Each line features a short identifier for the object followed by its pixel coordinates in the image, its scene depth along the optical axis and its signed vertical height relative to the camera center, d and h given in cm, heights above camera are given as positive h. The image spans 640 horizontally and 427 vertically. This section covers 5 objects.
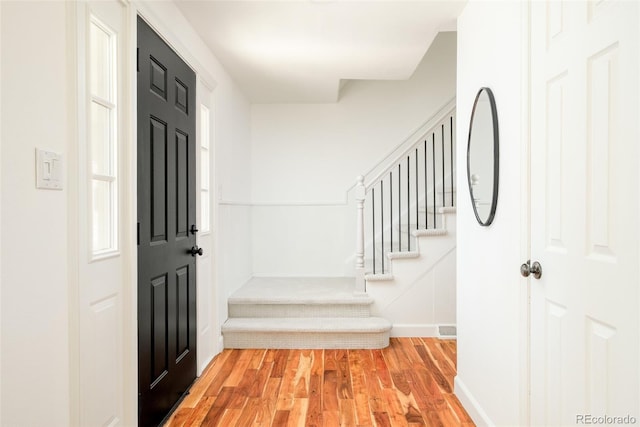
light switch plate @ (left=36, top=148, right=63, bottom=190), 136 +13
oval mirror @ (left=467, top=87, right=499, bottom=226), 208 +29
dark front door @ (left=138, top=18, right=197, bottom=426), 214 -11
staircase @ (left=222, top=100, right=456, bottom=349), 364 -92
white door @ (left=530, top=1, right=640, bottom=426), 117 +0
